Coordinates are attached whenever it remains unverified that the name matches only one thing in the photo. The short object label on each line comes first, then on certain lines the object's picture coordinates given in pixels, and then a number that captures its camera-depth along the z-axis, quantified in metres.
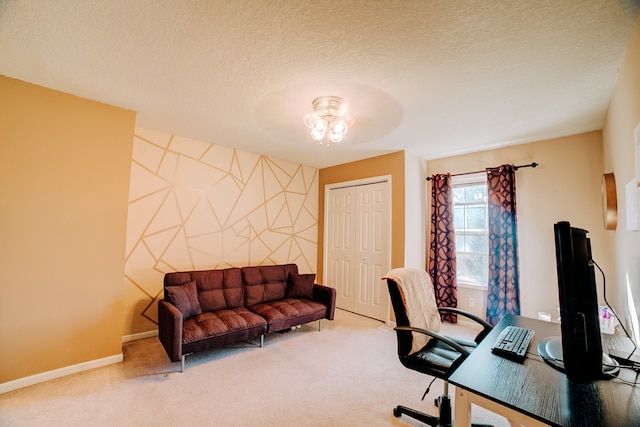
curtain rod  3.29
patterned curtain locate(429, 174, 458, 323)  3.84
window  3.75
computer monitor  1.08
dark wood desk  0.87
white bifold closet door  4.04
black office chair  1.67
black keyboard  1.29
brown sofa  2.51
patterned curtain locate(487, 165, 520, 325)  3.32
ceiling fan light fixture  2.39
